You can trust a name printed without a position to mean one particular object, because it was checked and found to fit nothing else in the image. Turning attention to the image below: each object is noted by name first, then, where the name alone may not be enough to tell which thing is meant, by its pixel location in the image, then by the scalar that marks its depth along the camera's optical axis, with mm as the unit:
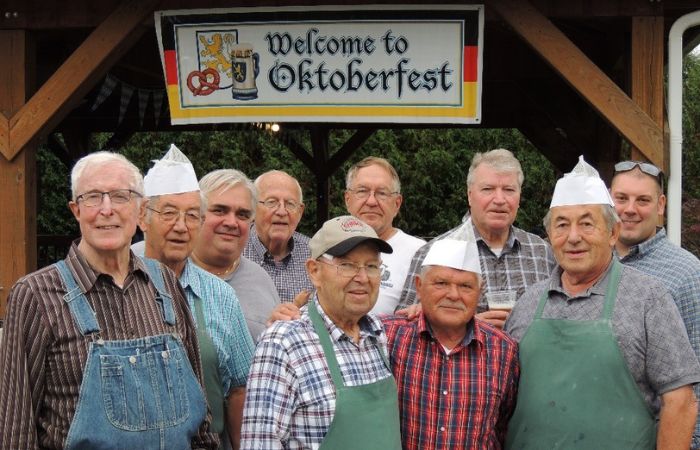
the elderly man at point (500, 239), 3797
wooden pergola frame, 5320
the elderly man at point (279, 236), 4383
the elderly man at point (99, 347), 2584
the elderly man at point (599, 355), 2967
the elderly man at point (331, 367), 2695
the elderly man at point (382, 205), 4211
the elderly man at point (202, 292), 3203
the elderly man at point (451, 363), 2979
